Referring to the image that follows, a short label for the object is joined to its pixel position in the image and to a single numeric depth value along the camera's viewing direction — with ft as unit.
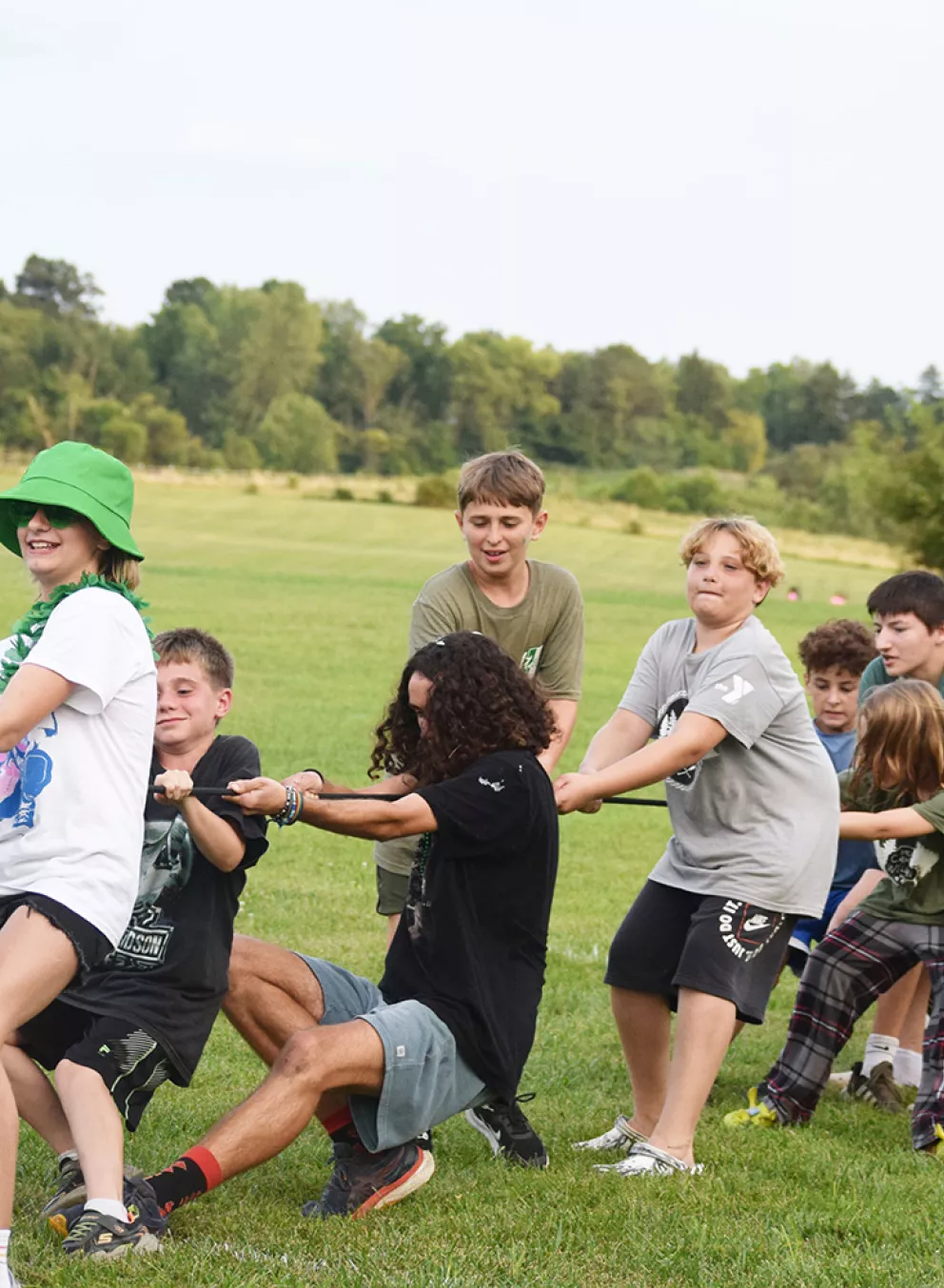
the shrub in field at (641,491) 323.16
